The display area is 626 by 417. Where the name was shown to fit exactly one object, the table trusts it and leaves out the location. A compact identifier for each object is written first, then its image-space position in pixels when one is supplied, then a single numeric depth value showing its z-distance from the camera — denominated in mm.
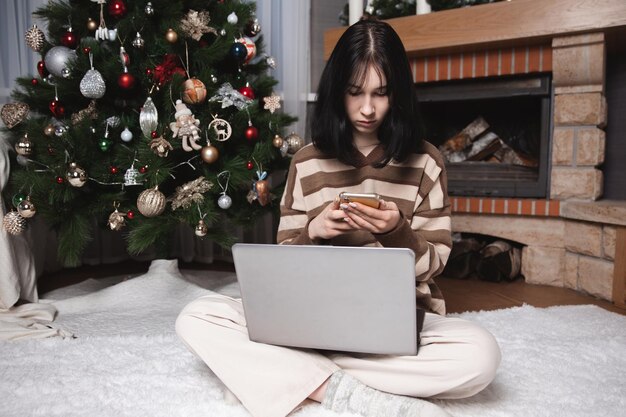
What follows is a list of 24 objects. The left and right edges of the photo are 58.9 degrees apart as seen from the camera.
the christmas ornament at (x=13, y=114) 1585
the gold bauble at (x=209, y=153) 1564
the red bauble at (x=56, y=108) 1611
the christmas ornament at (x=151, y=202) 1502
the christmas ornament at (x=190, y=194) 1585
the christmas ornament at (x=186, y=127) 1530
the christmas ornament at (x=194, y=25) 1657
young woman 924
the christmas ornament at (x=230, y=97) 1656
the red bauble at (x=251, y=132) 1657
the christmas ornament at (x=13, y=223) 1495
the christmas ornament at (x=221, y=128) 1596
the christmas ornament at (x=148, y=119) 1552
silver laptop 797
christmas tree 1535
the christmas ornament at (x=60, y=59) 1568
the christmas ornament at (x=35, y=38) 1627
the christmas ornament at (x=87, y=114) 1601
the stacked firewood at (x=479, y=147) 2252
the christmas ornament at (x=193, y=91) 1597
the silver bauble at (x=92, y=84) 1523
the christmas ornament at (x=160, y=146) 1510
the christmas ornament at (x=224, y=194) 1611
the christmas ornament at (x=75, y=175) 1485
